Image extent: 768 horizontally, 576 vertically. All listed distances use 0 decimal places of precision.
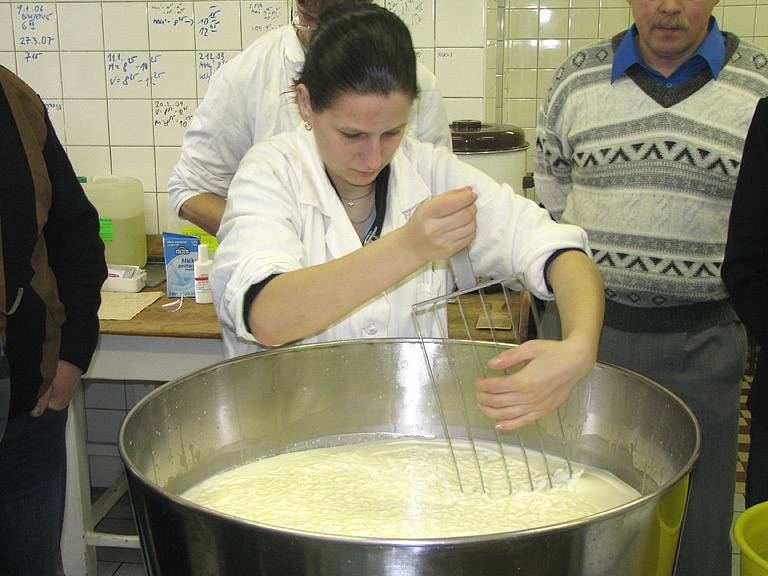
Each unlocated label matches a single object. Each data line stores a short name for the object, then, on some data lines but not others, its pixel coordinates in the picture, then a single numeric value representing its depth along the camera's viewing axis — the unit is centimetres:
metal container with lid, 239
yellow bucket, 105
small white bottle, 245
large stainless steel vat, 70
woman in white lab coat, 103
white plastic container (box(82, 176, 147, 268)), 279
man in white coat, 195
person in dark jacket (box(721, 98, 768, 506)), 154
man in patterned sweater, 179
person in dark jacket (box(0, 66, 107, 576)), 154
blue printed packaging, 254
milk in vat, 104
